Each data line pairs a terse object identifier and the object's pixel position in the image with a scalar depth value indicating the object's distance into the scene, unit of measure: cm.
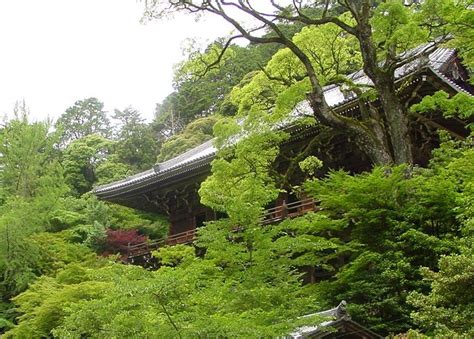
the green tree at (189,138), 3572
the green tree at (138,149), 4044
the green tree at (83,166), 3525
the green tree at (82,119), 5475
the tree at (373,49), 1046
